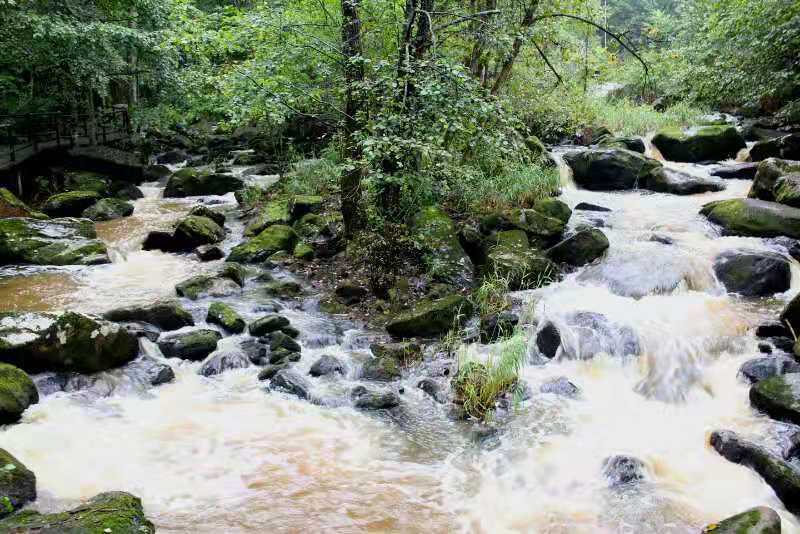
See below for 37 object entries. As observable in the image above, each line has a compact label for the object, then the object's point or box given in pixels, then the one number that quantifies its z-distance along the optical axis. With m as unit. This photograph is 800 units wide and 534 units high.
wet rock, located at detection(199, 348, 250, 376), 7.54
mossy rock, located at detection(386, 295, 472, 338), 8.34
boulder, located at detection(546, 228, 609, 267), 10.34
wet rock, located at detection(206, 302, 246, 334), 8.52
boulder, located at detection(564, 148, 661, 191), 14.45
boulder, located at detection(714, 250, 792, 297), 9.12
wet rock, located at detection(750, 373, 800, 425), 6.08
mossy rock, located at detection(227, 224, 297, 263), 11.64
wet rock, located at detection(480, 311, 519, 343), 8.16
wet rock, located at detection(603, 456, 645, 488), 5.54
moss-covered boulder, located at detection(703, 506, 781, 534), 4.39
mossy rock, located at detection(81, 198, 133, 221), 15.05
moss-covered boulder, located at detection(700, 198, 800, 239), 10.39
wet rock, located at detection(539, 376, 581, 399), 7.11
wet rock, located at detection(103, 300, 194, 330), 8.52
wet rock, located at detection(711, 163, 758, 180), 14.30
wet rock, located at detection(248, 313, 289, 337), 8.43
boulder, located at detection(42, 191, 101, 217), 14.86
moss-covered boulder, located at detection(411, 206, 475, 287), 9.60
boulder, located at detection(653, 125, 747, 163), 15.95
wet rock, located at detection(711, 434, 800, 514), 5.09
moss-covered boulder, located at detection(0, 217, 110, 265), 11.40
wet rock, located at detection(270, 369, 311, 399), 7.04
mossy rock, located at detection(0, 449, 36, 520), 4.65
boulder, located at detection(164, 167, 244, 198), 17.83
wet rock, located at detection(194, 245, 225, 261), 11.95
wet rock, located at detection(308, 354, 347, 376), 7.48
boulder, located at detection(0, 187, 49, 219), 12.73
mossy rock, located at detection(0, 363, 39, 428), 5.99
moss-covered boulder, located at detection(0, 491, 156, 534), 4.00
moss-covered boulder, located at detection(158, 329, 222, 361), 7.77
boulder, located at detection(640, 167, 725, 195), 13.60
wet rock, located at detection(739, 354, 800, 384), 6.95
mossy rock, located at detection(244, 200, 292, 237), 13.13
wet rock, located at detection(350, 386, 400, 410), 6.82
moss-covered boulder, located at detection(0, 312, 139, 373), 6.88
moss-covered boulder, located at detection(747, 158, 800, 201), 11.66
